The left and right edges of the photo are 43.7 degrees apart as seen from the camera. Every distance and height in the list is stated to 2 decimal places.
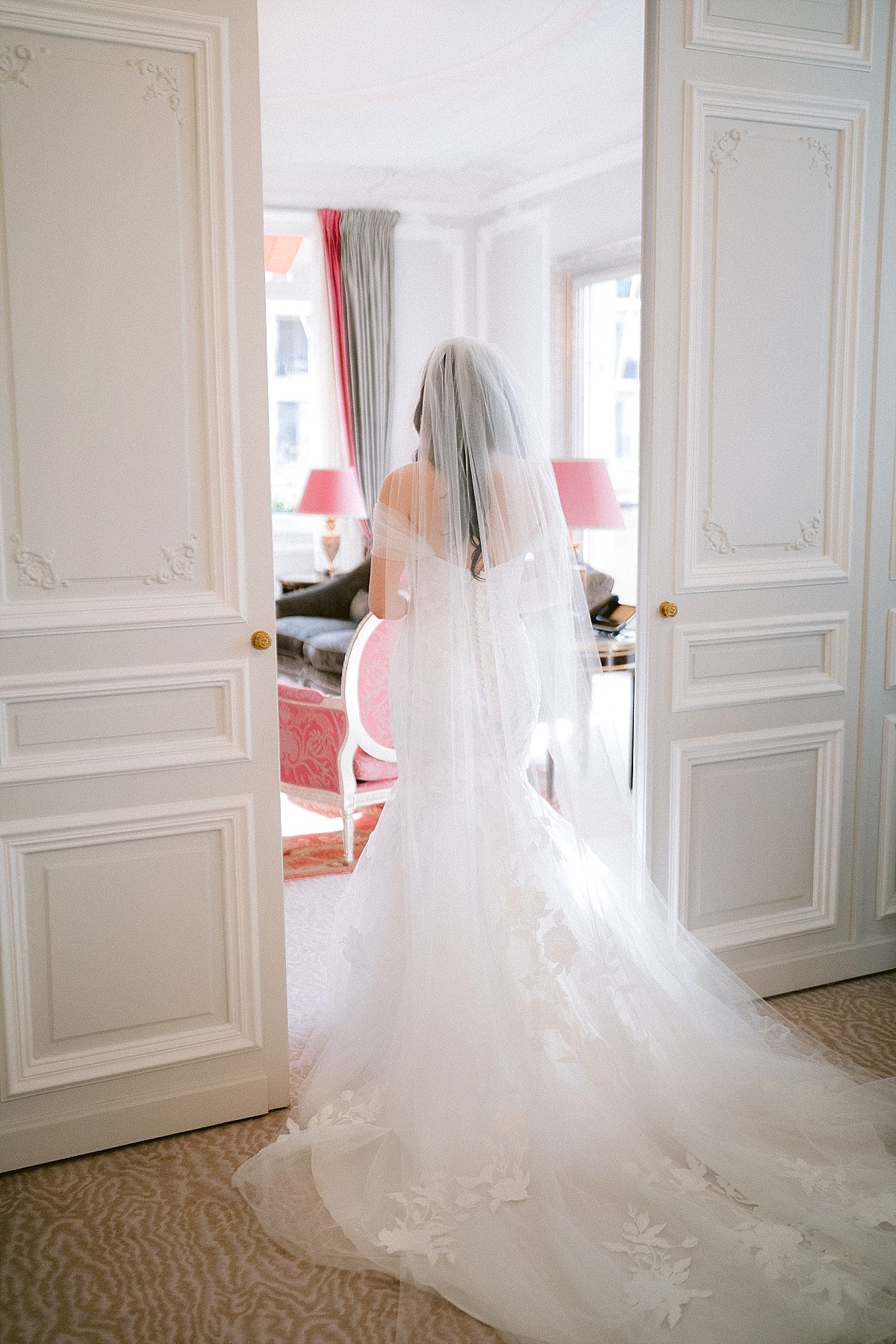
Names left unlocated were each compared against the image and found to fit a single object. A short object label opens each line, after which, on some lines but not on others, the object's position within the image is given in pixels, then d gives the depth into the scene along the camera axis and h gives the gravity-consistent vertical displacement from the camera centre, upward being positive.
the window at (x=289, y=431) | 7.79 +0.50
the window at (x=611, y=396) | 6.34 +0.62
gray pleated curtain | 7.38 +1.15
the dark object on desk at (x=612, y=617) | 4.80 -0.50
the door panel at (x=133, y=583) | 2.27 -0.17
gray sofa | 5.61 -0.67
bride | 1.95 -1.17
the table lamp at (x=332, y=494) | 7.08 +0.05
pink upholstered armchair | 4.13 -0.89
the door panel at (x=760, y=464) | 2.85 +0.10
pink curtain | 7.34 +1.32
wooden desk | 4.61 -0.62
